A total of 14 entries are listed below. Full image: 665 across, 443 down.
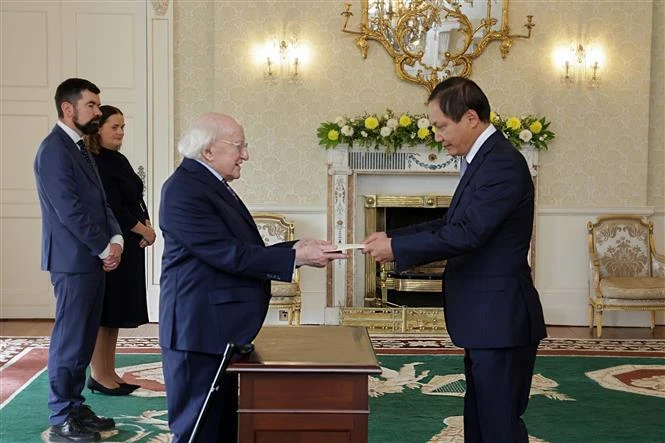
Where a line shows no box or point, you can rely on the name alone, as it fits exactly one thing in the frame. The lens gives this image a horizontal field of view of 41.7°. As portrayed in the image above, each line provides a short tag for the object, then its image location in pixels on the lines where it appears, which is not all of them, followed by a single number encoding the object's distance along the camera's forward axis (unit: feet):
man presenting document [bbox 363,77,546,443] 10.21
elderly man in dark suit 10.01
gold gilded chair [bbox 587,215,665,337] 26.37
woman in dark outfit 17.39
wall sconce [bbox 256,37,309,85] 26.66
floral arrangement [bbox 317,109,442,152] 25.76
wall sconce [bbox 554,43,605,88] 26.61
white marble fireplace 26.55
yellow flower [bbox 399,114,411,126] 25.77
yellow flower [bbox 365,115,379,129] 25.71
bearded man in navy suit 14.28
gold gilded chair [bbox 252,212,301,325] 25.02
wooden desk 8.75
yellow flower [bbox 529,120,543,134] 25.75
